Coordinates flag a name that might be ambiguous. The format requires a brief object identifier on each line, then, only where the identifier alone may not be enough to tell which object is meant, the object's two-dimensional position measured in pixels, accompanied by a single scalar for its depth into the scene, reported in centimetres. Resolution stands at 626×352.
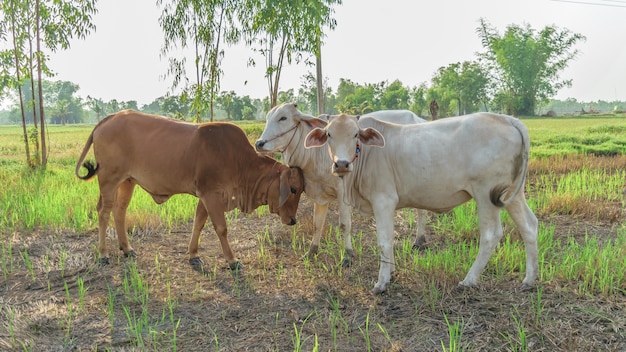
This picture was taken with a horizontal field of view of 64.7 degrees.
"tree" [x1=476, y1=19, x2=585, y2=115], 5238
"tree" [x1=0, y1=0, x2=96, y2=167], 1064
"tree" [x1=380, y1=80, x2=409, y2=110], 5662
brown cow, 444
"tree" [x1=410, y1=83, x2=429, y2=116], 6157
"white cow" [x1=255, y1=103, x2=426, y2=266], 433
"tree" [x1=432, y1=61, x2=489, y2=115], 5300
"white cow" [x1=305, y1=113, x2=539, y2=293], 359
